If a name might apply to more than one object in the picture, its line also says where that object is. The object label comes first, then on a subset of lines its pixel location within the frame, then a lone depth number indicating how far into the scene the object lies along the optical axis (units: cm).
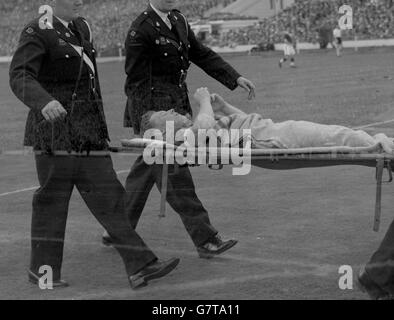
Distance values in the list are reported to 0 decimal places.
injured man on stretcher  678
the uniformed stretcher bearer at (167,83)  797
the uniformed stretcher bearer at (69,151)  710
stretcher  650
